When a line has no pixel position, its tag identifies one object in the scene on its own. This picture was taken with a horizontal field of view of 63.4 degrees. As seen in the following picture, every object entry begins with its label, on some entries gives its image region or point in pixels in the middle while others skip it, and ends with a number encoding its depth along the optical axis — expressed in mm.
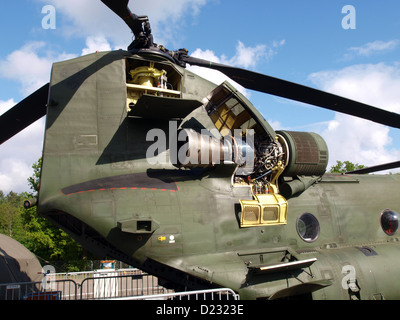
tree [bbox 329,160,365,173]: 53938
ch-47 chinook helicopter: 6621
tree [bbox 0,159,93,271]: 26844
